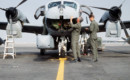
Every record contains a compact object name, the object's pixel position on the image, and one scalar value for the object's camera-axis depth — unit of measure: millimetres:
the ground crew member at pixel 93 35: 10938
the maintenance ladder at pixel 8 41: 13580
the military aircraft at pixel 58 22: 11195
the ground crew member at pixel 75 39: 10602
